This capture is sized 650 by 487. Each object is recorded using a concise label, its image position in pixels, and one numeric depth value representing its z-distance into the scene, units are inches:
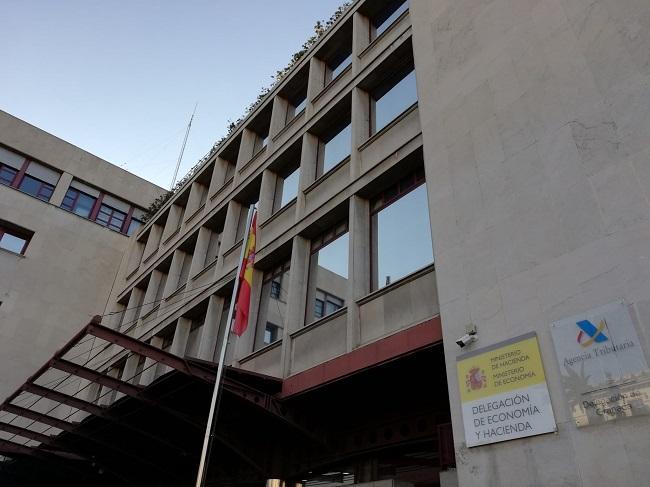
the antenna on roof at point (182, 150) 1280.5
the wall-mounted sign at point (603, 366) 232.5
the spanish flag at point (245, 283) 427.1
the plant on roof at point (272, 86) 694.3
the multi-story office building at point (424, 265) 264.5
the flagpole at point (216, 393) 321.7
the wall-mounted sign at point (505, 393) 261.6
